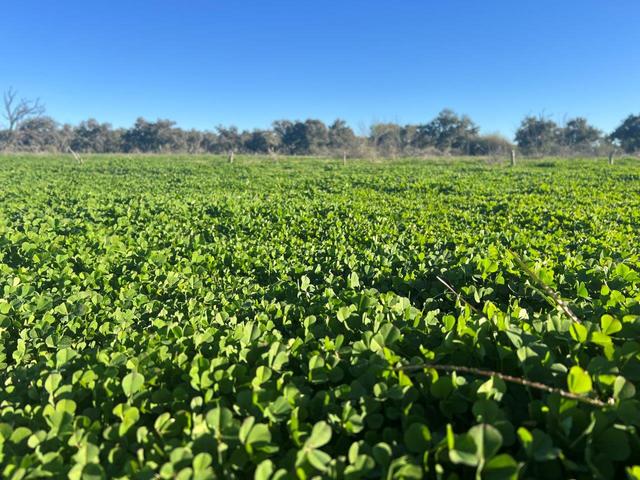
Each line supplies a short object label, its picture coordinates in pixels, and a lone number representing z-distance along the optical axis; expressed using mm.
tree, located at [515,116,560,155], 53078
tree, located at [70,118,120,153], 72812
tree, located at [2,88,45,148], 65500
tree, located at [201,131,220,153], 72812
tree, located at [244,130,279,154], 65750
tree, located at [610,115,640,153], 49031
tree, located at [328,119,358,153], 62931
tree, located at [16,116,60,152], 68375
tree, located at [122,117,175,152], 69625
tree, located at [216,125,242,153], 70312
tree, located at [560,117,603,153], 54125
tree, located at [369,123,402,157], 57344
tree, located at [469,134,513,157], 54875
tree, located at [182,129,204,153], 72125
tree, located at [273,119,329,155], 65000
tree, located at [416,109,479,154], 59303
